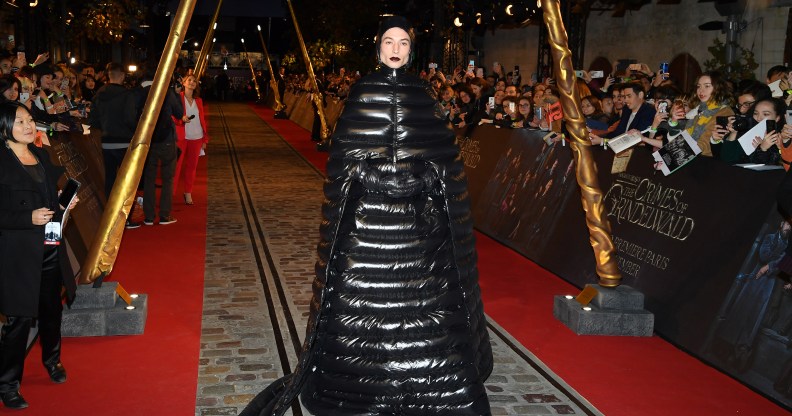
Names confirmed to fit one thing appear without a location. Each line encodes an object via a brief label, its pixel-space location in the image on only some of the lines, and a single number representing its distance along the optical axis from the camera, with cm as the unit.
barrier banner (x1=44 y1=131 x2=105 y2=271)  860
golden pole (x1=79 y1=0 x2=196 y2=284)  671
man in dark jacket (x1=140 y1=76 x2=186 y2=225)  1138
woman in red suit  1279
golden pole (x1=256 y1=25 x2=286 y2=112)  4007
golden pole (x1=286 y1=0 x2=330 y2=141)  2318
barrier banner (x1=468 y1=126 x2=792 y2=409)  595
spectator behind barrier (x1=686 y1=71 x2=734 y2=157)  747
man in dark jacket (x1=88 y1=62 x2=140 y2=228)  1088
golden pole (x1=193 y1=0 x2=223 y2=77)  2378
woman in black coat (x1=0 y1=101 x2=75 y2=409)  521
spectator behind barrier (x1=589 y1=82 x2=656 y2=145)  901
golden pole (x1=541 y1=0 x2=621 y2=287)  723
